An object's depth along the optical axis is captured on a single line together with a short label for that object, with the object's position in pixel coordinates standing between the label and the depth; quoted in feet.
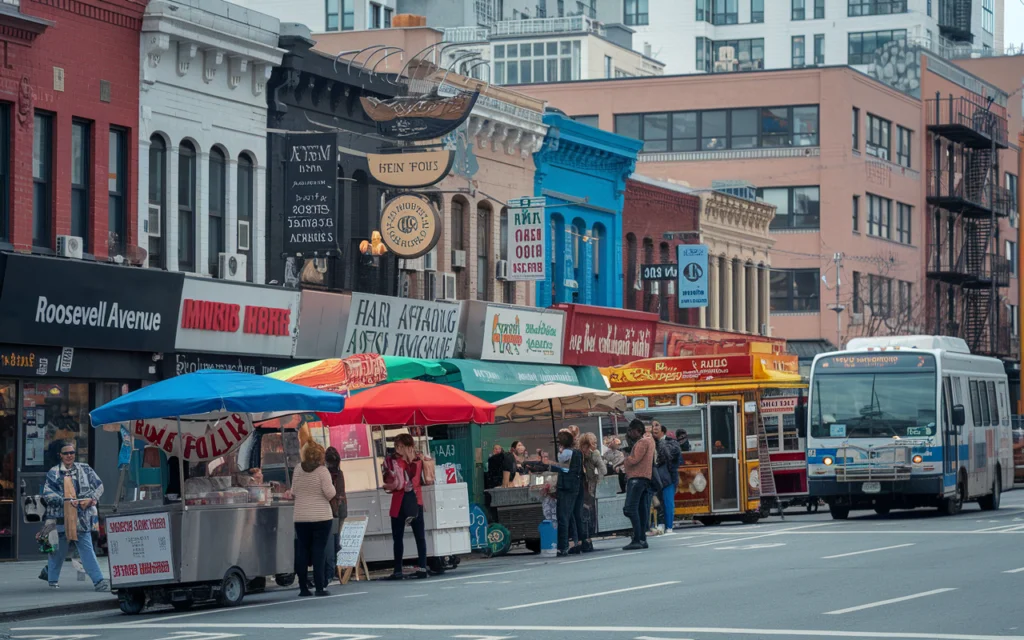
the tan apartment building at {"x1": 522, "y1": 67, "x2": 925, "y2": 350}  211.00
